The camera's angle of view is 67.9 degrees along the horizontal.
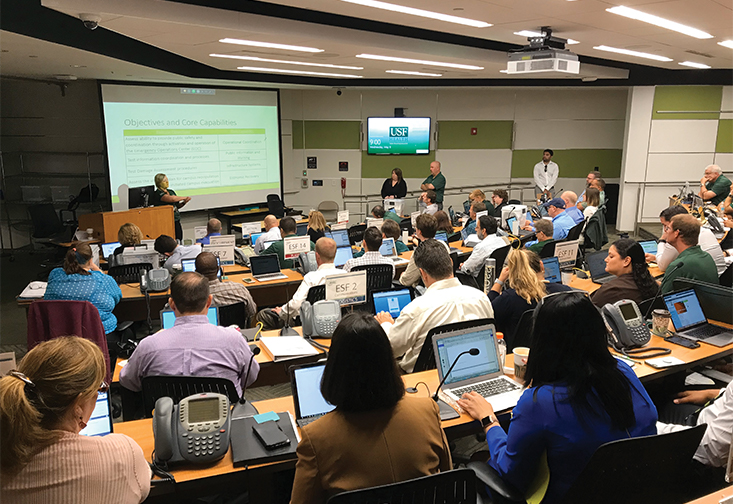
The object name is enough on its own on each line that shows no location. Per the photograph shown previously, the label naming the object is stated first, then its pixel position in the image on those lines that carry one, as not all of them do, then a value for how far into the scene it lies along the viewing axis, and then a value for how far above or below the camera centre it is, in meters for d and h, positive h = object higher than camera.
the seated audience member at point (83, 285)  4.39 -1.10
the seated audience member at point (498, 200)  9.29 -0.79
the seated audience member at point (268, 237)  6.98 -1.09
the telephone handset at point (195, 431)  2.22 -1.13
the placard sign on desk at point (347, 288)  4.12 -1.03
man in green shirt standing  11.25 -0.59
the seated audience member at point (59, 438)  1.57 -0.85
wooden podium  8.12 -1.11
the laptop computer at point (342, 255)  6.36 -1.20
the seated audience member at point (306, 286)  4.57 -1.15
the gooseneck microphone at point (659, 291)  3.99 -1.01
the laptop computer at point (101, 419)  2.37 -1.17
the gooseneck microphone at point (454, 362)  2.70 -1.07
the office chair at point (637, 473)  1.87 -1.12
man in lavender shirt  2.81 -1.03
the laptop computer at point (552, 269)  5.34 -1.13
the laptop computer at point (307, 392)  2.58 -1.13
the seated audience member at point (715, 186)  8.88 -0.49
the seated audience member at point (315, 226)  7.26 -0.99
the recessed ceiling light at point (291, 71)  9.53 +1.44
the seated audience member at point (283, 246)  6.56 -1.13
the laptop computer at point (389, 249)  6.71 -1.19
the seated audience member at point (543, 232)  6.47 -0.92
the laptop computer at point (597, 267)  5.49 -1.12
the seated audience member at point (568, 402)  1.93 -0.88
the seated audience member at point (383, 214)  8.30 -0.99
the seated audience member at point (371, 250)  5.49 -0.99
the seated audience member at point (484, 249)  6.12 -1.07
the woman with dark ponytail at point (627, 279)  4.07 -0.93
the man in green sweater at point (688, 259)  4.25 -0.80
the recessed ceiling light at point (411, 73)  9.93 +1.49
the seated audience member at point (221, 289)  4.27 -1.13
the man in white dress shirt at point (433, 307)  3.36 -0.95
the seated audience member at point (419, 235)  5.40 -0.91
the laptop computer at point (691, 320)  3.80 -1.18
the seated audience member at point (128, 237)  6.16 -0.99
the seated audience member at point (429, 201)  9.52 -0.84
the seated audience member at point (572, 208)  8.00 -0.79
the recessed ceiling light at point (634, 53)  7.67 +1.52
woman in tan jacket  1.74 -0.89
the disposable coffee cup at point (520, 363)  2.99 -1.14
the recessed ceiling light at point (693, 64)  9.62 +1.65
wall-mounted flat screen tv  13.33 +0.41
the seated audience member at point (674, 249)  5.16 -0.91
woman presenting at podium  9.36 -0.84
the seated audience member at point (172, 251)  6.02 -1.13
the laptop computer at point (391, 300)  4.19 -1.14
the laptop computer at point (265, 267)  6.03 -1.28
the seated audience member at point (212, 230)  7.20 -1.05
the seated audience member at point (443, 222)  7.23 -0.91
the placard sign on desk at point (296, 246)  6.36 -1.10
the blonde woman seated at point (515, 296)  3.83 -0.99
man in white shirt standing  12.87 -0.48
